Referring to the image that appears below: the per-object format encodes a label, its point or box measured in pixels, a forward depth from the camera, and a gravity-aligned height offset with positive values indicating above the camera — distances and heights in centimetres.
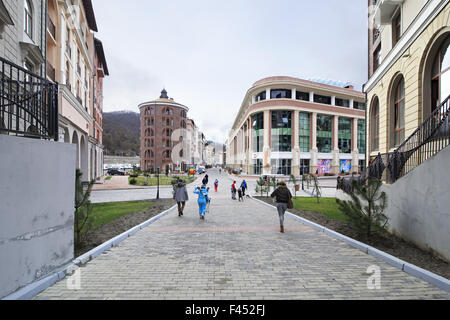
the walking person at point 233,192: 1706 -225
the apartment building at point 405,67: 859 +447
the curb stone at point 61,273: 367 -217
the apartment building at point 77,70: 1695 +873
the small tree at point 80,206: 577 -113
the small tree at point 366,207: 638 -130
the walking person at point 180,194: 1029 -144
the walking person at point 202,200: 976 -162
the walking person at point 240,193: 1596 -218
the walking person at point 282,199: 782 -128
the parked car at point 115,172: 5109 -211
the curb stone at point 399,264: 405 -218
